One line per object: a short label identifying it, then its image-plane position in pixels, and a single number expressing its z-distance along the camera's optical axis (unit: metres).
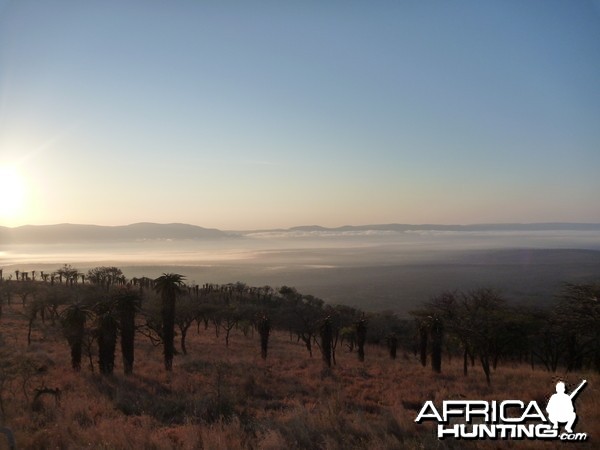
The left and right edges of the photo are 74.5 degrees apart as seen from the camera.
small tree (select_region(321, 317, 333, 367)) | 35.69
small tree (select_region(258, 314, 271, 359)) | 41.66
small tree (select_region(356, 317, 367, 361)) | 44.12
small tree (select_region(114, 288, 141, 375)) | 28.20
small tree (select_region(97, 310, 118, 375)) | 27.22
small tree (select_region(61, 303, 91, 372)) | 28.16
